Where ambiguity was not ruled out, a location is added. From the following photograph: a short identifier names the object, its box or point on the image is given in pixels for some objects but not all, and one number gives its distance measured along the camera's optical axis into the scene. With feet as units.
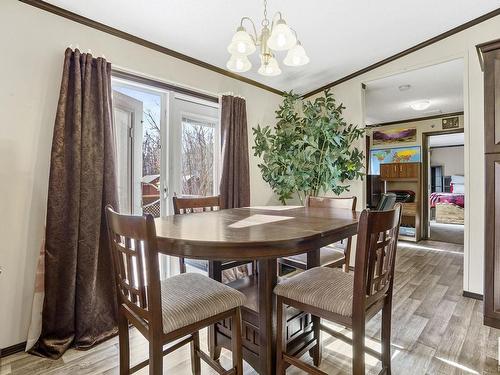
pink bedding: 24.02
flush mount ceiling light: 13.06
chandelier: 5.10
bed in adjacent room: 23.57
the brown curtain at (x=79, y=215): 6.03
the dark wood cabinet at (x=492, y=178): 5.41
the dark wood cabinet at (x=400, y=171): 16.84
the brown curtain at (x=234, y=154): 9.84
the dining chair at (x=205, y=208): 5.79
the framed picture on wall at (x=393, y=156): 17.01
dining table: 3.53
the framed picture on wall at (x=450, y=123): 15.90
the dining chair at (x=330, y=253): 6.93
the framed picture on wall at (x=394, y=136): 17.38
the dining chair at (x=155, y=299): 3.33
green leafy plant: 10.43
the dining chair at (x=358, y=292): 3.61
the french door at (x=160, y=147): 8.02
